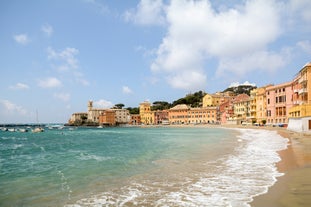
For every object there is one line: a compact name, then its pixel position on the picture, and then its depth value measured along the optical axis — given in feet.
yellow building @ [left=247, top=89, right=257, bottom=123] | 297.94
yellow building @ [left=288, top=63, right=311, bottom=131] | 130.00
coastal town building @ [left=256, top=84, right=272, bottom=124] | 267.20
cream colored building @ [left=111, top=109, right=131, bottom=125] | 585.63
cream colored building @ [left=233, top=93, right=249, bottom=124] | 331.63
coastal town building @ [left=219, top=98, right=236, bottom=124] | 380.13
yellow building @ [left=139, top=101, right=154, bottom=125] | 544.62
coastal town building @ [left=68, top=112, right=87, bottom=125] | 628.12
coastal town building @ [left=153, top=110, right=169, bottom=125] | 519.81
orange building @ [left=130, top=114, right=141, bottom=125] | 576.53
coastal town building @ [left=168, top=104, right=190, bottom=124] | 475.60
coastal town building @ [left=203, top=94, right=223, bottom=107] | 467.52
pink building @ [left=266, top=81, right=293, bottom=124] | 216.13
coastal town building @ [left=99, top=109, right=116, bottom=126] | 565.12
